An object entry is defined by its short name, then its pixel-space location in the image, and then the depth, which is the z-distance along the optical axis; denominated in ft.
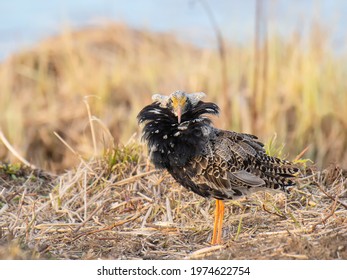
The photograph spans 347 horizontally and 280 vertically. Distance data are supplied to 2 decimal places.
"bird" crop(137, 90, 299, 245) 32.35
